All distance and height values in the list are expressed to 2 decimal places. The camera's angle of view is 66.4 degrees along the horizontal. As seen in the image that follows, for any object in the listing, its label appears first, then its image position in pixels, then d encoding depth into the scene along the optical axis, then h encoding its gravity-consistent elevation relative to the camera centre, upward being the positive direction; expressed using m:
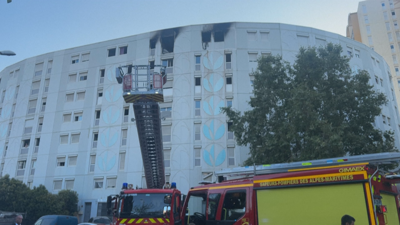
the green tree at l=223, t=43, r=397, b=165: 13.87 +4.87
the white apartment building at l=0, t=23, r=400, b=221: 25.55 +9.70
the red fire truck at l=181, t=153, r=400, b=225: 5.51 +0.44
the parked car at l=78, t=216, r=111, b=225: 21.15 -0.19
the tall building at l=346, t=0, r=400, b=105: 59.28 +35.39
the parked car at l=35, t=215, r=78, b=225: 13.65 -0.12
